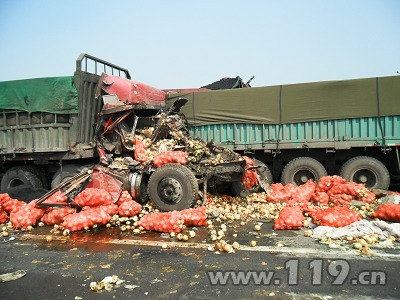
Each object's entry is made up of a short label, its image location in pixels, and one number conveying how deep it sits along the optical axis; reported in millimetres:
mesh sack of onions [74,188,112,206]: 5727
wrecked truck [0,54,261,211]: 6270
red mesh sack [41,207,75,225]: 5746
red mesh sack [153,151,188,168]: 6234
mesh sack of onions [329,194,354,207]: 6456
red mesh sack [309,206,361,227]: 4812
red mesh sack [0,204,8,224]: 6121
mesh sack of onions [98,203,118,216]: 5730
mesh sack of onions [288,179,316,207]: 6688
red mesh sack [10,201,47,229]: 5645
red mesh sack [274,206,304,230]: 5012
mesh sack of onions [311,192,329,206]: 6773
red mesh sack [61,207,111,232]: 5223
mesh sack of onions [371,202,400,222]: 5074
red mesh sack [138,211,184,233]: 4977
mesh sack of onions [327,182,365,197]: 6863
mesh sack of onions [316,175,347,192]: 7235
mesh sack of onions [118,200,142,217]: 5797
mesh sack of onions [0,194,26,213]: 6332
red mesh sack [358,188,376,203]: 6638
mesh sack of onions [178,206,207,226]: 5188
